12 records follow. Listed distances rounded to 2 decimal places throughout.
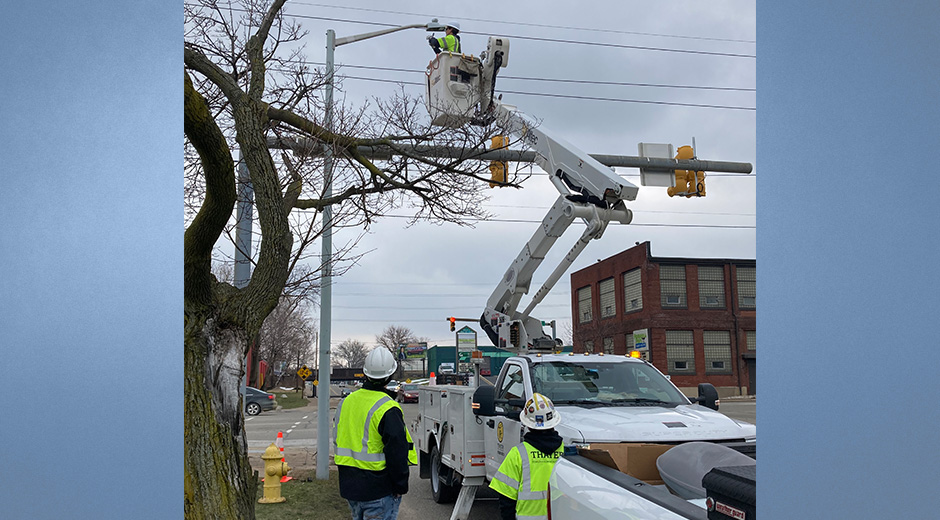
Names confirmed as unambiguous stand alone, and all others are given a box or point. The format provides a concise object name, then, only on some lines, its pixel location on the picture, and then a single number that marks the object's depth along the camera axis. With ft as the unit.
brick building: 145.69
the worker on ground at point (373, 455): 18.75
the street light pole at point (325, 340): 40.55
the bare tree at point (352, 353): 338.13
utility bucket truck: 14.26
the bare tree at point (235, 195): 21.85
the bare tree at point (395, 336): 307.17
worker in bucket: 40.06
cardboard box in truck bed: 20.66
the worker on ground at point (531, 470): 17.85
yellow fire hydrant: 34.45
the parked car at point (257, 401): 115.03
